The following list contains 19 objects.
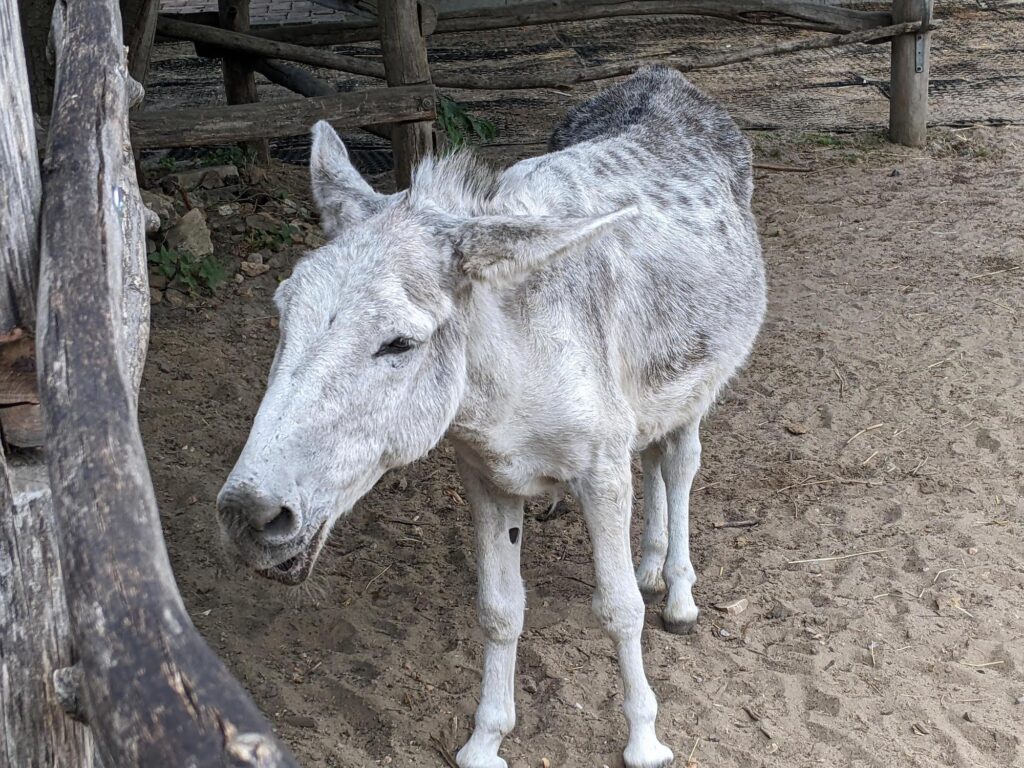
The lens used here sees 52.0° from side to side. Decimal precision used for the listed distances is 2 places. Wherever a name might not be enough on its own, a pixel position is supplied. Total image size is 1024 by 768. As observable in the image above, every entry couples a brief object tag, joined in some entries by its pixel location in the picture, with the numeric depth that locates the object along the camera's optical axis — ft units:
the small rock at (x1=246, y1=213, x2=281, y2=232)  22.15
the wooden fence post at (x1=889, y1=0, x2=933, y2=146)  27.84
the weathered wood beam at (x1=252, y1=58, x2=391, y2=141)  24.46
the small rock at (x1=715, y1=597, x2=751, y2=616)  13.70
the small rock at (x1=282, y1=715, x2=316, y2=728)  11.62
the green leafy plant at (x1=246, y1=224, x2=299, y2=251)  21.83
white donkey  7.62
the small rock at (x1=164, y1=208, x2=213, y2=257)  20.85
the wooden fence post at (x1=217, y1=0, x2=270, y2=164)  25.08
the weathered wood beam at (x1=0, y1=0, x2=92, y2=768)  5.67
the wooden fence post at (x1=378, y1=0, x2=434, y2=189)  20.98
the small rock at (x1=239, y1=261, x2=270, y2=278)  21.07
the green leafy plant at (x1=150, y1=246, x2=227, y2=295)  20.18
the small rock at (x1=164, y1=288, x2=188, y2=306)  19.99
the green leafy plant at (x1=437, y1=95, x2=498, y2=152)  23.76
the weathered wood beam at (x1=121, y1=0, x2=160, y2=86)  19.35
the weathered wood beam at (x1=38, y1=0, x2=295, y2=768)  3.74
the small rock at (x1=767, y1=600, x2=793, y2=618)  13.46
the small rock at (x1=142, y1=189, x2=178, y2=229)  20.89
